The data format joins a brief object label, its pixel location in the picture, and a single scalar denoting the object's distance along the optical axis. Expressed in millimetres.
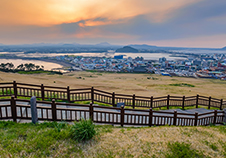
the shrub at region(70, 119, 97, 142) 6305
